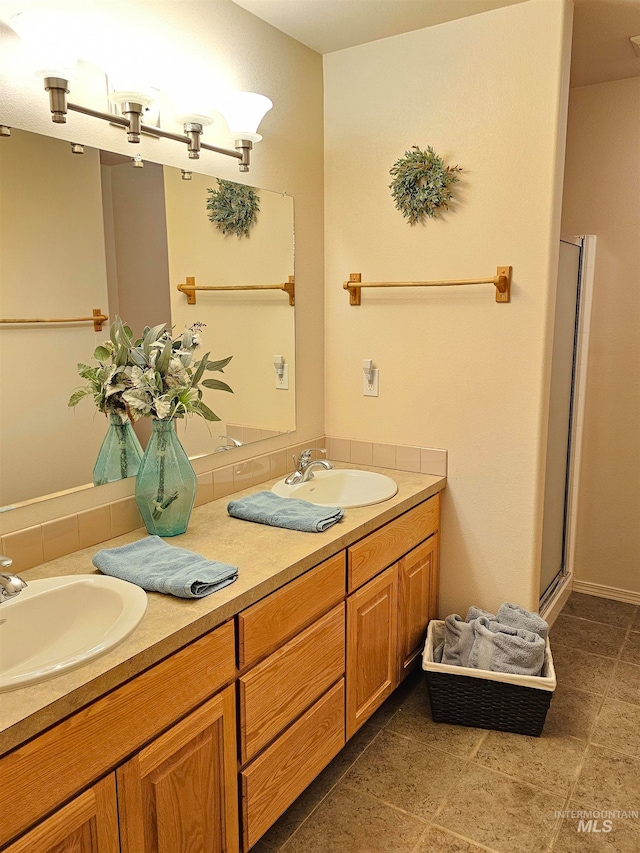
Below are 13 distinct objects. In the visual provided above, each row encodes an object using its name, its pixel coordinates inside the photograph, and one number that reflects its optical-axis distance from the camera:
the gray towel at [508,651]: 2.22
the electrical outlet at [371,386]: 2.71
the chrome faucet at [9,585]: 1.31
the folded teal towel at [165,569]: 1.52
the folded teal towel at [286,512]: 1.98
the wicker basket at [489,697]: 2.19
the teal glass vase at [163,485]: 1.88
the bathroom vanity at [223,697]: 1.16
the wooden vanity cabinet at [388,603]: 2.07
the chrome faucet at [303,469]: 2.43
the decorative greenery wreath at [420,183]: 2.44
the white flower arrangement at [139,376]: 1.82
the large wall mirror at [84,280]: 1.64
